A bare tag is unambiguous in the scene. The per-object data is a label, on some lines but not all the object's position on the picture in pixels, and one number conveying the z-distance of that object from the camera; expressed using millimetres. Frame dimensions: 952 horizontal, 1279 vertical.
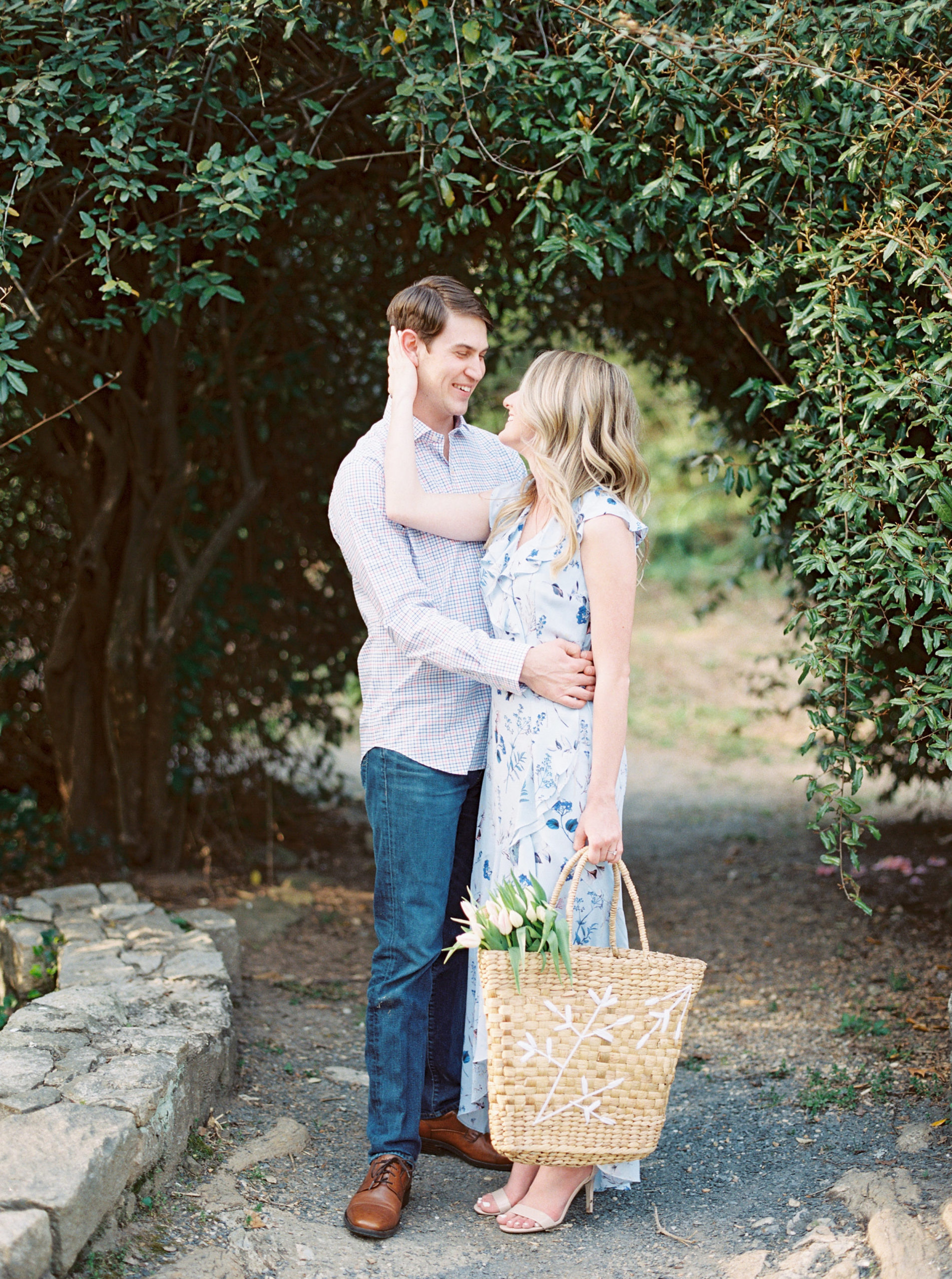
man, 2594
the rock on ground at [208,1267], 2334
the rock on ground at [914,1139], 2857
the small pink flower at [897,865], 5289
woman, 2471
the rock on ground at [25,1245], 2051
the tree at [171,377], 2963
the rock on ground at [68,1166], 2180
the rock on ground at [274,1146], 2838
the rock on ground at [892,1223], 2311
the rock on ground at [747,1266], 2438
